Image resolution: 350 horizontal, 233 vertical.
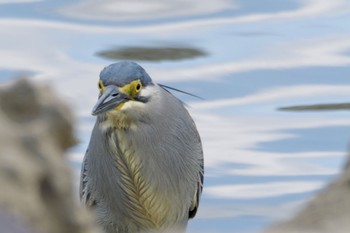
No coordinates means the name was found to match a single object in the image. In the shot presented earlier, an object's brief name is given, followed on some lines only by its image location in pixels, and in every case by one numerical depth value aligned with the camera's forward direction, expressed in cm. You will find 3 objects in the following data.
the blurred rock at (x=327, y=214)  533
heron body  1342
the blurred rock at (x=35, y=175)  473
